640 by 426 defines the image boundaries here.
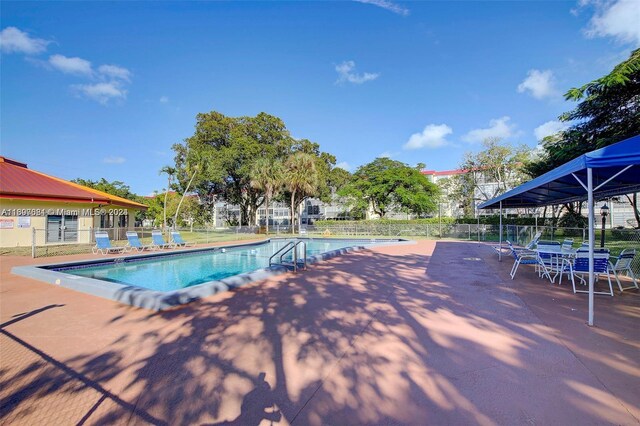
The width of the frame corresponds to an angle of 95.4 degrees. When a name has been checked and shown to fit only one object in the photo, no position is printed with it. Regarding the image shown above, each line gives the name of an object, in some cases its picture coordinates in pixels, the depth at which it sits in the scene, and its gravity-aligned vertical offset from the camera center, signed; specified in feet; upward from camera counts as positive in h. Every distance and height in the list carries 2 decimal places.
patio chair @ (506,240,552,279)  25.63 -3.97
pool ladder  29.30 -5.18
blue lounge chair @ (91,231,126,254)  46.42 -4.89
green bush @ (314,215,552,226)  82.91 -1.89
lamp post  38.47 +0.55
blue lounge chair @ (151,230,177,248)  52.48 -4.80
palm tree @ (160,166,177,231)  86.74 +13.05
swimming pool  19.30 -6.86
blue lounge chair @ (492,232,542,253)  34.91 -3.15
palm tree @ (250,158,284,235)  92.17 +12.25
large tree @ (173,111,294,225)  97.76 +22.92
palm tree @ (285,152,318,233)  93.40 +13.06
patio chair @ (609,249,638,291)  21.12 -3.39
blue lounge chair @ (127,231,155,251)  49.24 -4.87
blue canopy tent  13.10 +2.62
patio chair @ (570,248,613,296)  19.61 -3.30
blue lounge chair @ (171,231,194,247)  55.41 -4.84
